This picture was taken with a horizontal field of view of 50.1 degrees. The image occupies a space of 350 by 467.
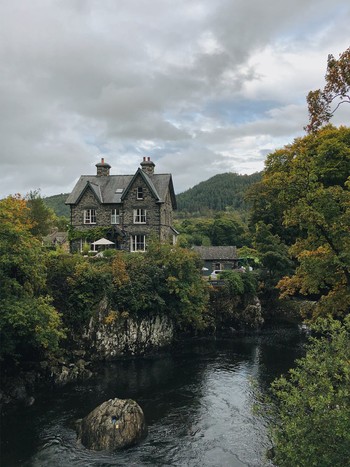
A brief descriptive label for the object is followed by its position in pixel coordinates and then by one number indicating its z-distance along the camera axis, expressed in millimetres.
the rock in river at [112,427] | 19594
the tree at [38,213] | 58884
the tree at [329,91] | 18967
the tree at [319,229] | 20594
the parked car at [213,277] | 50906
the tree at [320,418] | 10531
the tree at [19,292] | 22812
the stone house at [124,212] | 53344
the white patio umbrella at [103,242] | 48912
